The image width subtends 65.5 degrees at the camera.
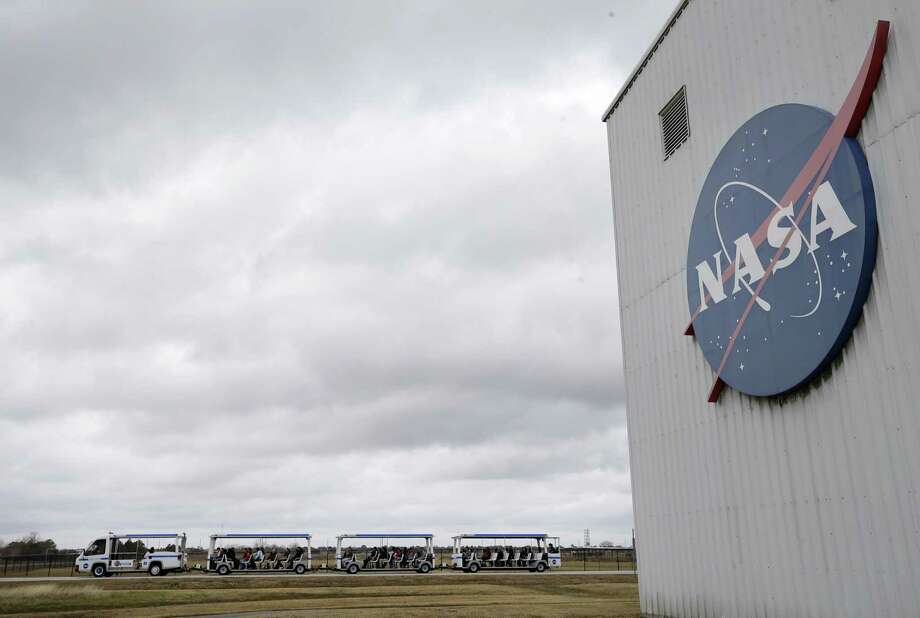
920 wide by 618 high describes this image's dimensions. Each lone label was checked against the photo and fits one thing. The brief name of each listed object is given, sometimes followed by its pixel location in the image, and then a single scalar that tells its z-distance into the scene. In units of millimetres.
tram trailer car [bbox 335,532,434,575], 45000
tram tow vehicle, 40531
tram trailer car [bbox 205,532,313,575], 42000
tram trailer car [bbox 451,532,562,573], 46625
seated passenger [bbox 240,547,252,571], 42469
